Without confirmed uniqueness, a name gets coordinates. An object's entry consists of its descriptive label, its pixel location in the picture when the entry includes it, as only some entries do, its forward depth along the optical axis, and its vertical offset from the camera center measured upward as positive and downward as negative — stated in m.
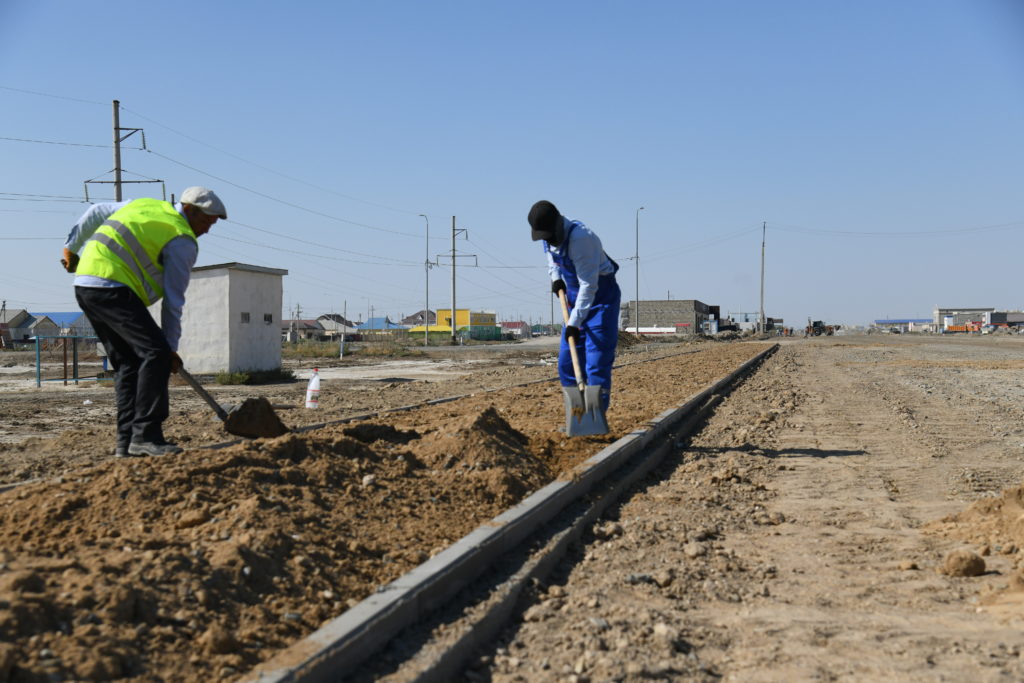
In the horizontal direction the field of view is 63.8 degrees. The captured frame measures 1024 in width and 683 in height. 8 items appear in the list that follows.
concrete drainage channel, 2.40 -0.95
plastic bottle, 9.12 -0.63
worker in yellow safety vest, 4.91 +0.24
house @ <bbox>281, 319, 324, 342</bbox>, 73.50 +0.70
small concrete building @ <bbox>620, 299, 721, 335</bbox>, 103.19 +2.65
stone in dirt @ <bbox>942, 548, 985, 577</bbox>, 3.68 -1.03
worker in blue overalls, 6.43 +0.38
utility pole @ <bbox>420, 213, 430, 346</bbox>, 59.92 +3.71
